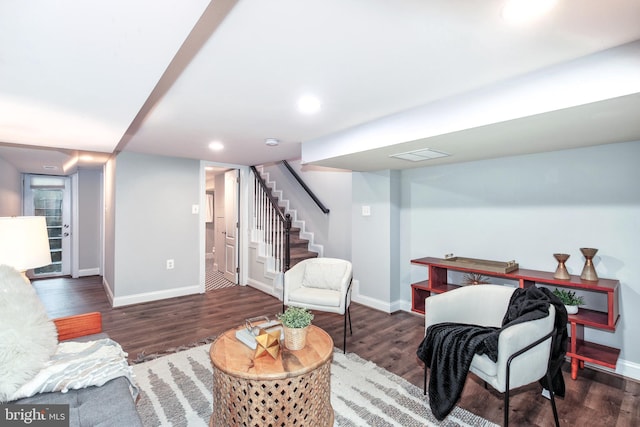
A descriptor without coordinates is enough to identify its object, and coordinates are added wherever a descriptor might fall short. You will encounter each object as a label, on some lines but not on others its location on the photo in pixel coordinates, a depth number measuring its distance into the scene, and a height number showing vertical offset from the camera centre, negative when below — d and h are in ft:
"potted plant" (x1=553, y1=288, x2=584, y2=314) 8.02 -2.26
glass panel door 20.02 +0.21
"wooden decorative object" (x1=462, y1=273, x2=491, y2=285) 10.03 -2.16
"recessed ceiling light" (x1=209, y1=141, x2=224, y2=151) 11.57 +2.68
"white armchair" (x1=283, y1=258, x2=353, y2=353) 9.59 -2.43
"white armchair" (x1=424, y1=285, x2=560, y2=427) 5.53 -2.69
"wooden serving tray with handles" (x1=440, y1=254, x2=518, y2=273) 9.29 -1.61
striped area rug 6.23 -4.13
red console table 7.34 -2.61
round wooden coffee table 5.09 -2.97
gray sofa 3.95 -2.64
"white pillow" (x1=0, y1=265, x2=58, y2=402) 4.26 -1.84
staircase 15.17 -1.62
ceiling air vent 8.95 +1.83
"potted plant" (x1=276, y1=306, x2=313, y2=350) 6.01 -2.23
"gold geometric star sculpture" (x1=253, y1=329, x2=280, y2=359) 5.67 -2.44
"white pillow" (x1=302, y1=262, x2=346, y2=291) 10.69 -2.14
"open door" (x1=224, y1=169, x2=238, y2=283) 17.67 -0.61
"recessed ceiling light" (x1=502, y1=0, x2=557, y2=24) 3.85 +2.65
